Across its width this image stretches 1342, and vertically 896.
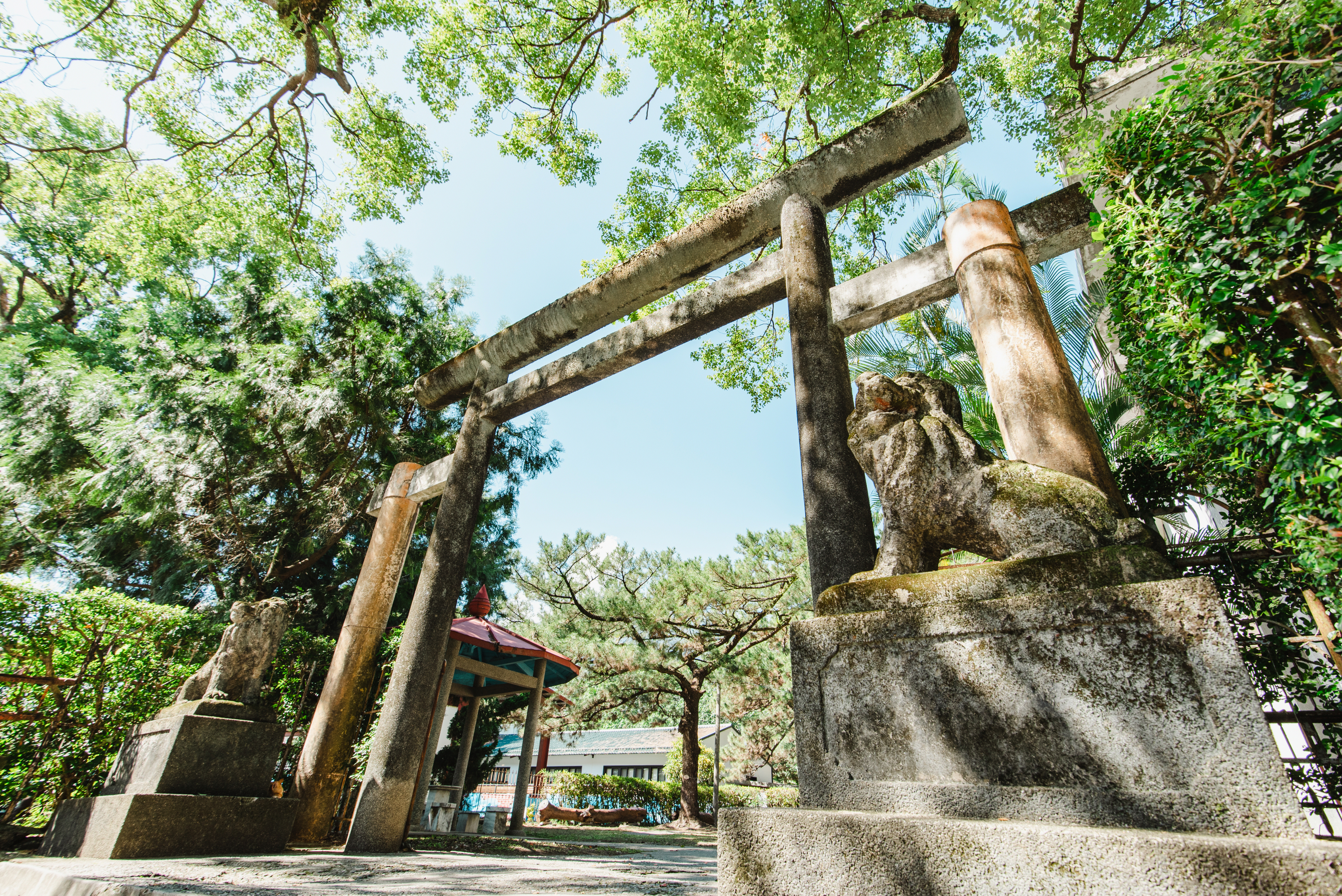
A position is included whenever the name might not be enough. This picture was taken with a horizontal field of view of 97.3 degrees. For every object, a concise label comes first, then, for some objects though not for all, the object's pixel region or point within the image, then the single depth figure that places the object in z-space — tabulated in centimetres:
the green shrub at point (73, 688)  493
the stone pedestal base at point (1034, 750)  124
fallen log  1661
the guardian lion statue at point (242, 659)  462
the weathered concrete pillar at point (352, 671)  538
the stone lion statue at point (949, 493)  187
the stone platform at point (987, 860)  108
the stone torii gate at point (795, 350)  289
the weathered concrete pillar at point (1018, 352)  252
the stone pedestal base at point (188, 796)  388
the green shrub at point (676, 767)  2134
